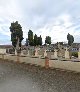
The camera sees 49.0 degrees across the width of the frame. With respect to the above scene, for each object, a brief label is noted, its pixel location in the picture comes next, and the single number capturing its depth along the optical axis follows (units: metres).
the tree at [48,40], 35.47
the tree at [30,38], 30.05
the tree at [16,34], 25.10
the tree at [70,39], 31.84
